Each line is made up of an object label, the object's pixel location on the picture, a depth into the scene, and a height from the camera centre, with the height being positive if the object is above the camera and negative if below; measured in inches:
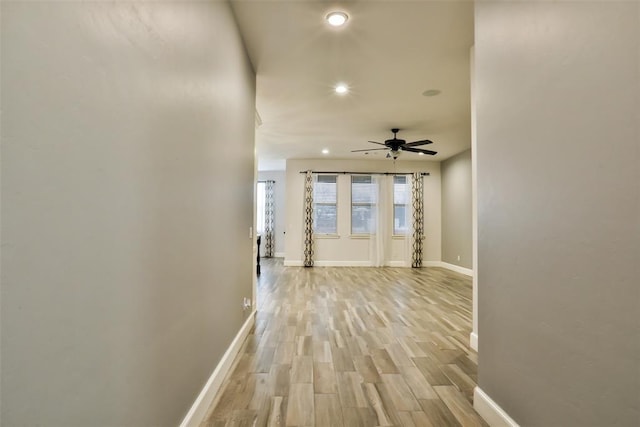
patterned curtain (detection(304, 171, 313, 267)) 315.6 -4.0
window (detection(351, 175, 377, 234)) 324.8 +12.9
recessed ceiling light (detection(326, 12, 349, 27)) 95.5 +59.3
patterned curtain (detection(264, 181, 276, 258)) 405.1 -2.6
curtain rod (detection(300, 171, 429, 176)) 320.2 +43.4
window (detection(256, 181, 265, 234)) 410.9 +15.1
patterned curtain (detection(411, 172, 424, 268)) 323.3 +0.8
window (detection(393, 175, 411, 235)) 327.6 +13.5
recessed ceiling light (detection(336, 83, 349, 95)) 148.2 +59.9
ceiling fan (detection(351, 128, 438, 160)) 209.2 +45.4
